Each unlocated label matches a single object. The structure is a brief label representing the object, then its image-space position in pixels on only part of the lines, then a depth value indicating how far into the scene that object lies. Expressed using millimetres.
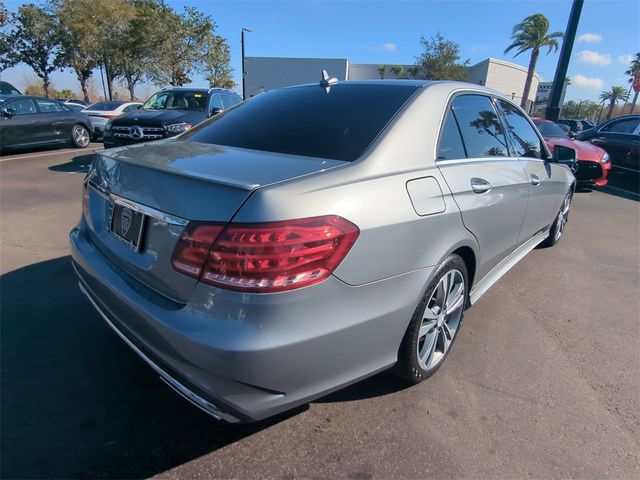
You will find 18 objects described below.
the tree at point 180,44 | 30781
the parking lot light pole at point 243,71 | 34438
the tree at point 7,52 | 36125
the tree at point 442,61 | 42906
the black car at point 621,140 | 10188
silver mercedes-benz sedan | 1600
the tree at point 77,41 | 30141
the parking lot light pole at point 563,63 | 14641
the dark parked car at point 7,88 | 19161
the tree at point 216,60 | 33219
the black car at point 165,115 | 7883
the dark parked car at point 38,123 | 10273
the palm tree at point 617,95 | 72456
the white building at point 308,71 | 55406
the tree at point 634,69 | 57181
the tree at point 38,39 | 34500
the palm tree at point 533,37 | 39375
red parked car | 8844
